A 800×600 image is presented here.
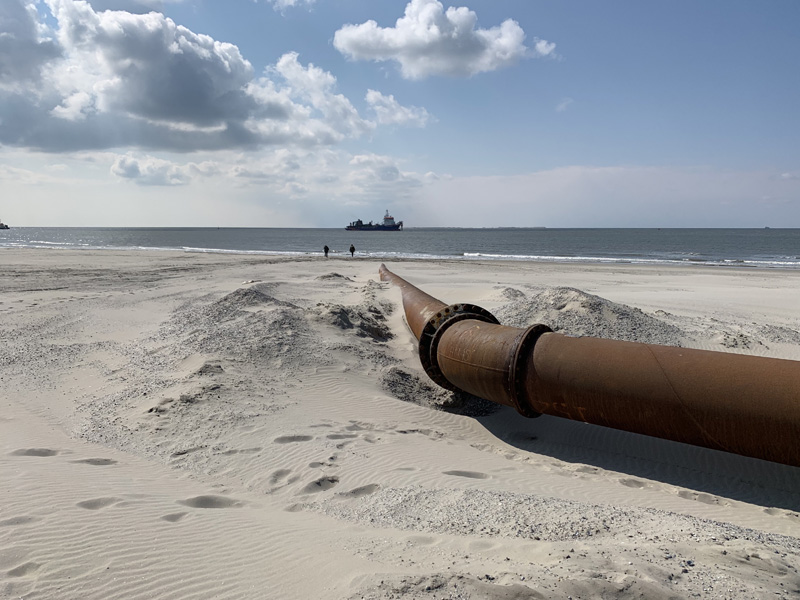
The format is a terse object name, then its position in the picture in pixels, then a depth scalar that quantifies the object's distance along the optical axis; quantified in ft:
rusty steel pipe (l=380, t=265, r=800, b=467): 13.75
